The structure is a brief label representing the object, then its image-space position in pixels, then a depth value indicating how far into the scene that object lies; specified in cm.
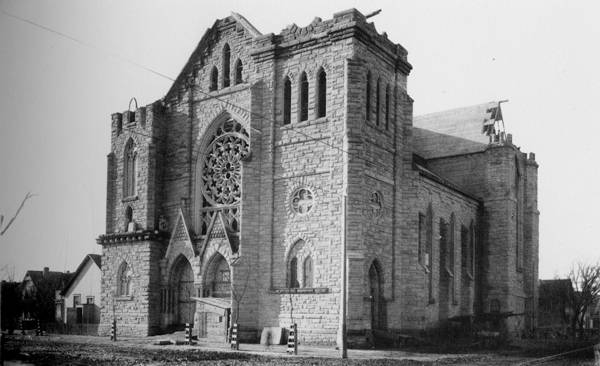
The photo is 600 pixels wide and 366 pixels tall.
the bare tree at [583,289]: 5938
